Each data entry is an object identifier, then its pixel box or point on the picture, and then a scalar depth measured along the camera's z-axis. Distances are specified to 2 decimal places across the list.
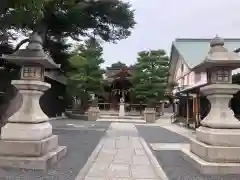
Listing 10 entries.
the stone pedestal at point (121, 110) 17.54
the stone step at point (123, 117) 16.86
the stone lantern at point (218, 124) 3.71
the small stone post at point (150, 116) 15.12
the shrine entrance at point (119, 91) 20.07
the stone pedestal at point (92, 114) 15.38
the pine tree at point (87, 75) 16.15
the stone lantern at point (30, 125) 3.69
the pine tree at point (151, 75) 17.60
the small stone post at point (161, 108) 20.56
